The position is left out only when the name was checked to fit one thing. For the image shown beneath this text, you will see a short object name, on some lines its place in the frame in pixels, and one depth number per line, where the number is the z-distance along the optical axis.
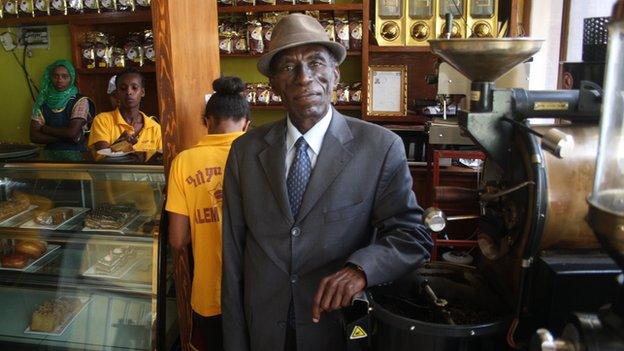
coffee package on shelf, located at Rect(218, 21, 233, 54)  3.76
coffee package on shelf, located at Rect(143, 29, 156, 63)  3.89
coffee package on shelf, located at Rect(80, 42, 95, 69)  3.98
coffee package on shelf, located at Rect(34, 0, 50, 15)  3.91
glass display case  2.10
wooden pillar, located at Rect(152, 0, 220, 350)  1.78
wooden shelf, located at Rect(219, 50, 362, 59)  3.76
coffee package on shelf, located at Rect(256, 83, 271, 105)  3.84
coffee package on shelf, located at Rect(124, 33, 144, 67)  3.91
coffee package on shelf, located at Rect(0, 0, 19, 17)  3.98
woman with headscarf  3.45
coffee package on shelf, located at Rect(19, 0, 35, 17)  3.96
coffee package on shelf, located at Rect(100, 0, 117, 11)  3.83
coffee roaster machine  1.00
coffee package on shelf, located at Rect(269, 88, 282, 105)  3.85
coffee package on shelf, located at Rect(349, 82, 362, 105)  3.72
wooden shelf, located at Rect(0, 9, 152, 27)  3.79
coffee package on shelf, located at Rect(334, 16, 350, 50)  3.57
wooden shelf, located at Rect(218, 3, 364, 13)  3.51
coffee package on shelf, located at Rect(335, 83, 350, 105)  3.72
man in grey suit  1.23
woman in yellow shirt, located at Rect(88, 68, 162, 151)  2.82
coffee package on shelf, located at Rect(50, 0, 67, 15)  3.88
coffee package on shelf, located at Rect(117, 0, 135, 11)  3.79
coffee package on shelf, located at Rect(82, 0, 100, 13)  3.85
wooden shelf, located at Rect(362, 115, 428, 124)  3.65
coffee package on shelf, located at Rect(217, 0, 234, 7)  3.67
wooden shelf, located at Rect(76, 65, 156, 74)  3.89
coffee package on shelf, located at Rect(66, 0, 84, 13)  3.87
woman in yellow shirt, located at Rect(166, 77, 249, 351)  1.74
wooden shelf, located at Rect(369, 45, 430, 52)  3.58
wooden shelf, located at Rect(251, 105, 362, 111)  3.74
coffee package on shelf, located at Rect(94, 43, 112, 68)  3.96
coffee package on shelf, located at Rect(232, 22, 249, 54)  3.77
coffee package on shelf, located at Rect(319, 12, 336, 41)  3.59
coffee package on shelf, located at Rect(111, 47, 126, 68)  3.94
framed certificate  3.70
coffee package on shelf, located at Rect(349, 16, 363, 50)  3.59
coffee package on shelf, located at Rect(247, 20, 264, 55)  3.71
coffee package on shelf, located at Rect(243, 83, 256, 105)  3.85
